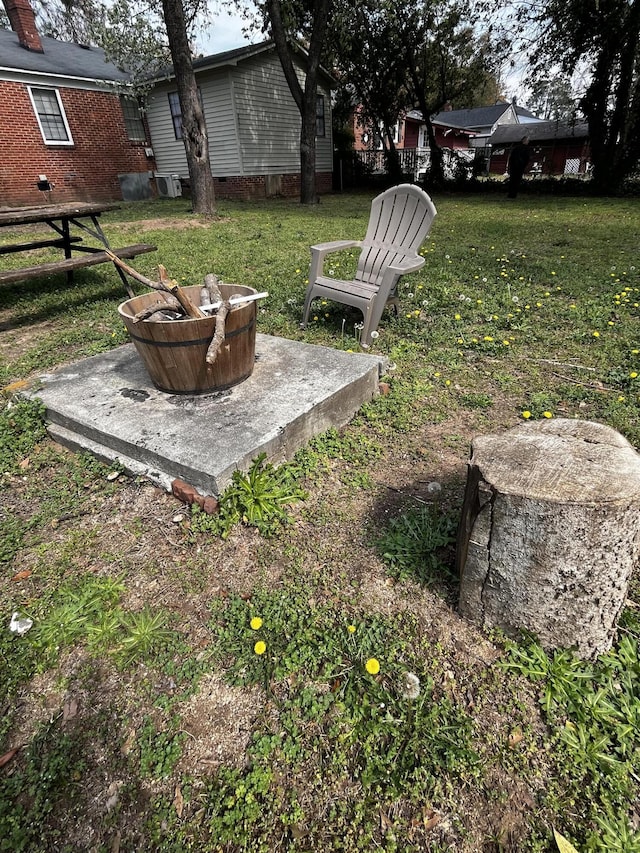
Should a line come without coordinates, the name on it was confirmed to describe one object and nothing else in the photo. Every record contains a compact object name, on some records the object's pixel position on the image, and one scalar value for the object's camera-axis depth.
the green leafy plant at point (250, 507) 1.98
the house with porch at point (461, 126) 33.72
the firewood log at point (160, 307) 2.29
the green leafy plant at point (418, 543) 1.75
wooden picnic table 3.93
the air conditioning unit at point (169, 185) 15.61
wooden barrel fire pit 2.26
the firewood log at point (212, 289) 2.74
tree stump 1.20
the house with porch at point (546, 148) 25.89
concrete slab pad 2.13
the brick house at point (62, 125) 12.39
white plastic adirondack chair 3.47
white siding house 13.23
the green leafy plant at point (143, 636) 1.52
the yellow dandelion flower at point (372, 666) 1.42
